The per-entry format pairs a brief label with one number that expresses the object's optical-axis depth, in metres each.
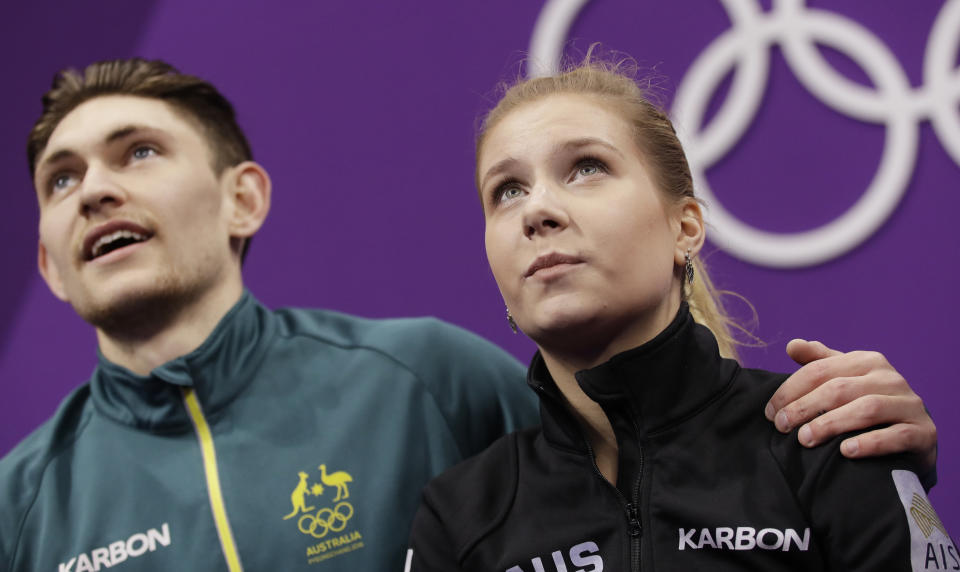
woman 2.80
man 3.05
